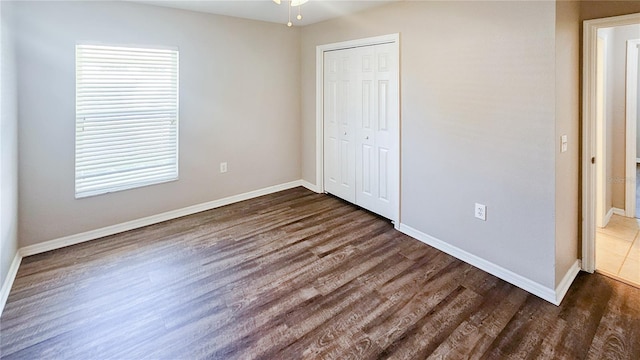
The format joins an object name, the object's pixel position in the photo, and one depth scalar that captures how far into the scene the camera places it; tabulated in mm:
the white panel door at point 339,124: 4098
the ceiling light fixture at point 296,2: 2385
